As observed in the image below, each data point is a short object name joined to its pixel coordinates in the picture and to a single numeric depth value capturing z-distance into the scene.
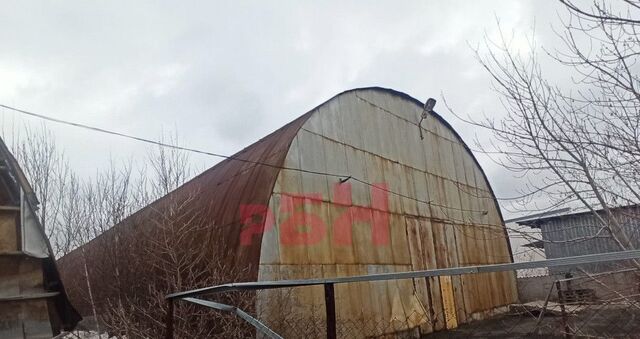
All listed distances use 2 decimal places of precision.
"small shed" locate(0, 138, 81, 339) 5.44
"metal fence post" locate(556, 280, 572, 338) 4.94
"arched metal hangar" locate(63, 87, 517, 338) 9.49
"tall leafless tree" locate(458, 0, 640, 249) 3.62
